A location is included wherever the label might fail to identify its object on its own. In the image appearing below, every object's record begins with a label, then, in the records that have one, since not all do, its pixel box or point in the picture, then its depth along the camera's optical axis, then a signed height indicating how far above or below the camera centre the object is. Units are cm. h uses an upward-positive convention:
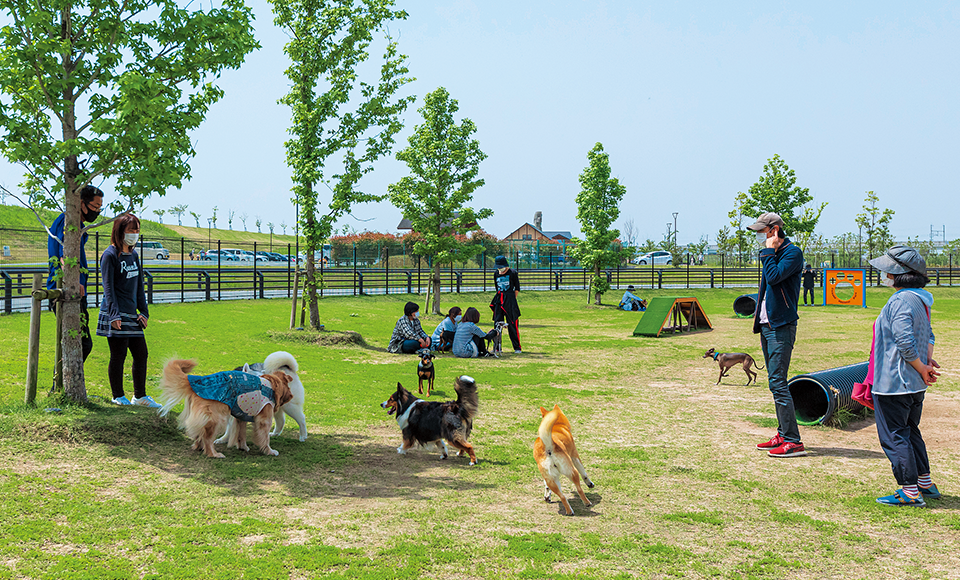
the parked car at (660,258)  6600 +178
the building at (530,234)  9956 +647
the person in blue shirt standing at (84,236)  581 +39
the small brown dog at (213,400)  511 -100
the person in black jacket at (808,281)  2798 -19
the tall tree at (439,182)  2202 +318
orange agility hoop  2770 -54
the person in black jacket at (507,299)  1299 -48
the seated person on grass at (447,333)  1259 -112
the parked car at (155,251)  4694 +171
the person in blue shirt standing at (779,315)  557 -33
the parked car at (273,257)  5280 +146
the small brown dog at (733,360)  970 -126
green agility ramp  1658 -110
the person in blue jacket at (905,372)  436 -64
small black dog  826 -118
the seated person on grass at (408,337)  1198 -116
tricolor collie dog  550 -125
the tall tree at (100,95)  554 +158
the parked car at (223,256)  5052 +142
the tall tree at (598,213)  2992 +293
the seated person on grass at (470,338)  1189 -116
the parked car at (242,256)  5091 +155
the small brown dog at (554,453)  423 -117
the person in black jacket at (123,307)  601 -31
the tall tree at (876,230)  5747 +415
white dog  570 -101
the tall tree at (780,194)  3425 +437
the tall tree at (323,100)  1361 +370
